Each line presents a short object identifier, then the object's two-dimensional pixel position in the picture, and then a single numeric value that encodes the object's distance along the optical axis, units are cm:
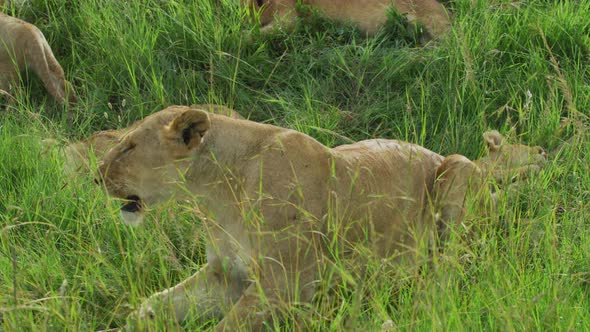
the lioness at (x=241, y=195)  670
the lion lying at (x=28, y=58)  1086
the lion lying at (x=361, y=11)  1137
